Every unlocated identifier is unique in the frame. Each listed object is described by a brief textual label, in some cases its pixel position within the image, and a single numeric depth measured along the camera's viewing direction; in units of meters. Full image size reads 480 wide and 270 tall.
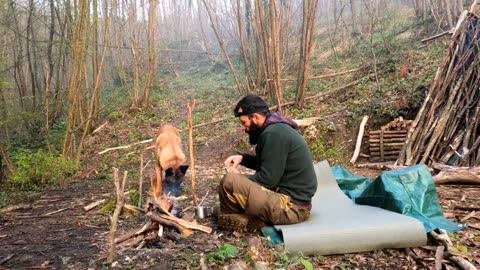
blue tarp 4.19
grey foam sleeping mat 3.70
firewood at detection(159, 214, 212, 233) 4.21
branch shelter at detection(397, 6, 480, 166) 7.32
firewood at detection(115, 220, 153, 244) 4.02
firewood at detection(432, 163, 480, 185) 5.81
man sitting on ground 3.96
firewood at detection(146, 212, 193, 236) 4.18
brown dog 6.00
